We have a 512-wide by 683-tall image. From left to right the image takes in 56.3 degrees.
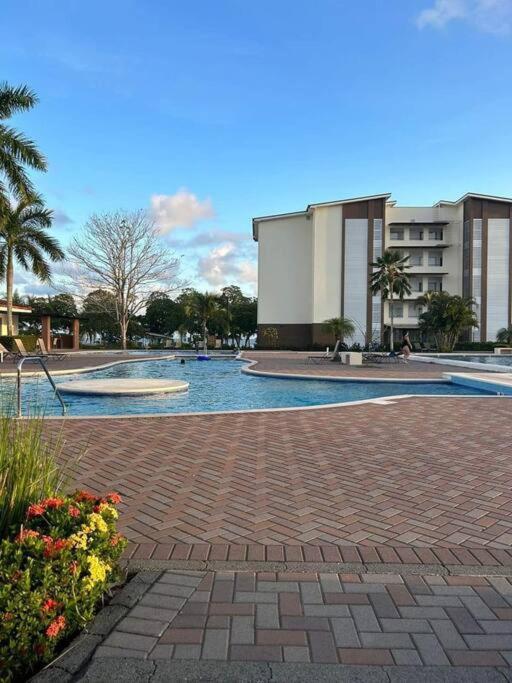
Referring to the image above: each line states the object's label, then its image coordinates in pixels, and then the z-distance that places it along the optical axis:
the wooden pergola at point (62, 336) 33.22
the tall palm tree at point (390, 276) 42.53
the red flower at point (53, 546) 2.11
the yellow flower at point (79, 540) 2.25
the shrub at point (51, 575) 1.85
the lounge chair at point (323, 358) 25.27
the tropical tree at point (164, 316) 62.38
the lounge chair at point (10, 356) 21.41
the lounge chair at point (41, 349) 21.33
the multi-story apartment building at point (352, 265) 48.19
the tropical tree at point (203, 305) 45.56
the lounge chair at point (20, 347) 18.41
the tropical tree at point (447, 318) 41.41
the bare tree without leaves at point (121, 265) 35.28
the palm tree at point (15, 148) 20.23
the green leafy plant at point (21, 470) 2.50
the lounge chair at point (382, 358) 24.20
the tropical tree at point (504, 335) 45.31
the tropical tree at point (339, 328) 43.27
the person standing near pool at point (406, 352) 24.35
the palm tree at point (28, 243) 27.89
